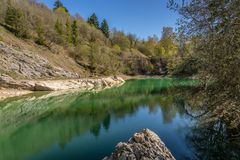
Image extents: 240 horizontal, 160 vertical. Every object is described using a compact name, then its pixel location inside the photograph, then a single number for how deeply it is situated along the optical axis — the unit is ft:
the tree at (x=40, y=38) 121.64
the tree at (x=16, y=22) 114.17
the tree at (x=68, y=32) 149.43
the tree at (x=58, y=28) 145.94
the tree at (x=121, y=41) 198.25
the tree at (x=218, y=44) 11.18
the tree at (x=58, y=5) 219.41
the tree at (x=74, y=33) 155.07
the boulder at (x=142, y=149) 19.87
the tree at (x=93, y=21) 209.05
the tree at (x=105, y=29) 205.19
